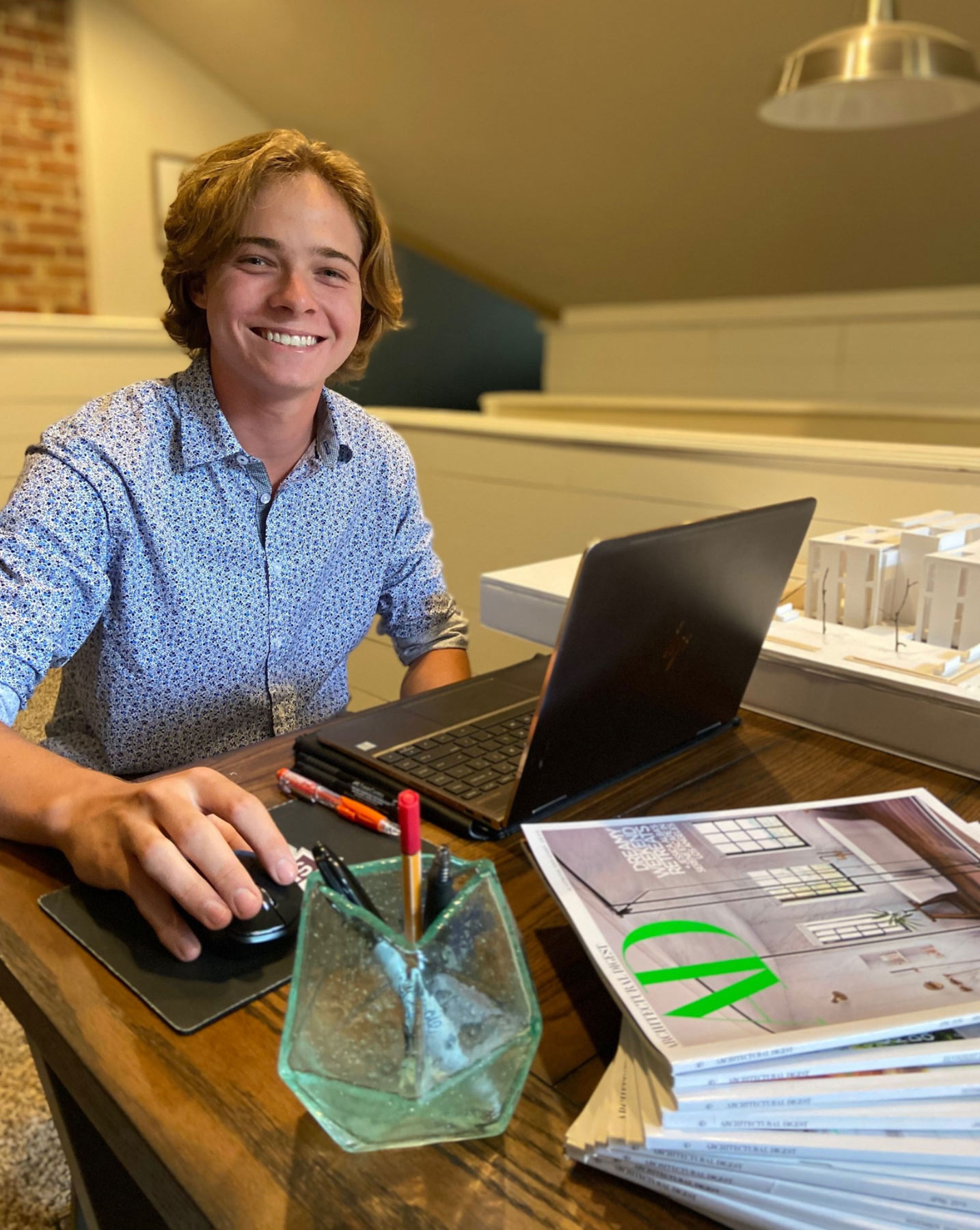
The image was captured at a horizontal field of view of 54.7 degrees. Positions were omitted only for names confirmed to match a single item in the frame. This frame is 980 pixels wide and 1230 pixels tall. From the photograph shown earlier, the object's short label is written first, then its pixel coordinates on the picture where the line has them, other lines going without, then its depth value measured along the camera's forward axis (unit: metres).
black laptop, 0.66
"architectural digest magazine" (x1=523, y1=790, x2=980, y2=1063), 0.47
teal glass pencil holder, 0.45
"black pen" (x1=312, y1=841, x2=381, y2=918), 0.50
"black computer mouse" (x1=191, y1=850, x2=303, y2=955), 0.58
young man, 1.01
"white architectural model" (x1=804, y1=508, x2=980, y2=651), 0.98
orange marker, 0.73
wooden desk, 0.42
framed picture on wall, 4.55
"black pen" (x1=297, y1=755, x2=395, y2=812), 0.77
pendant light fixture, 1.42
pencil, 0.48
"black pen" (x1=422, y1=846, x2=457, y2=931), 0.49
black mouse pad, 0.55
